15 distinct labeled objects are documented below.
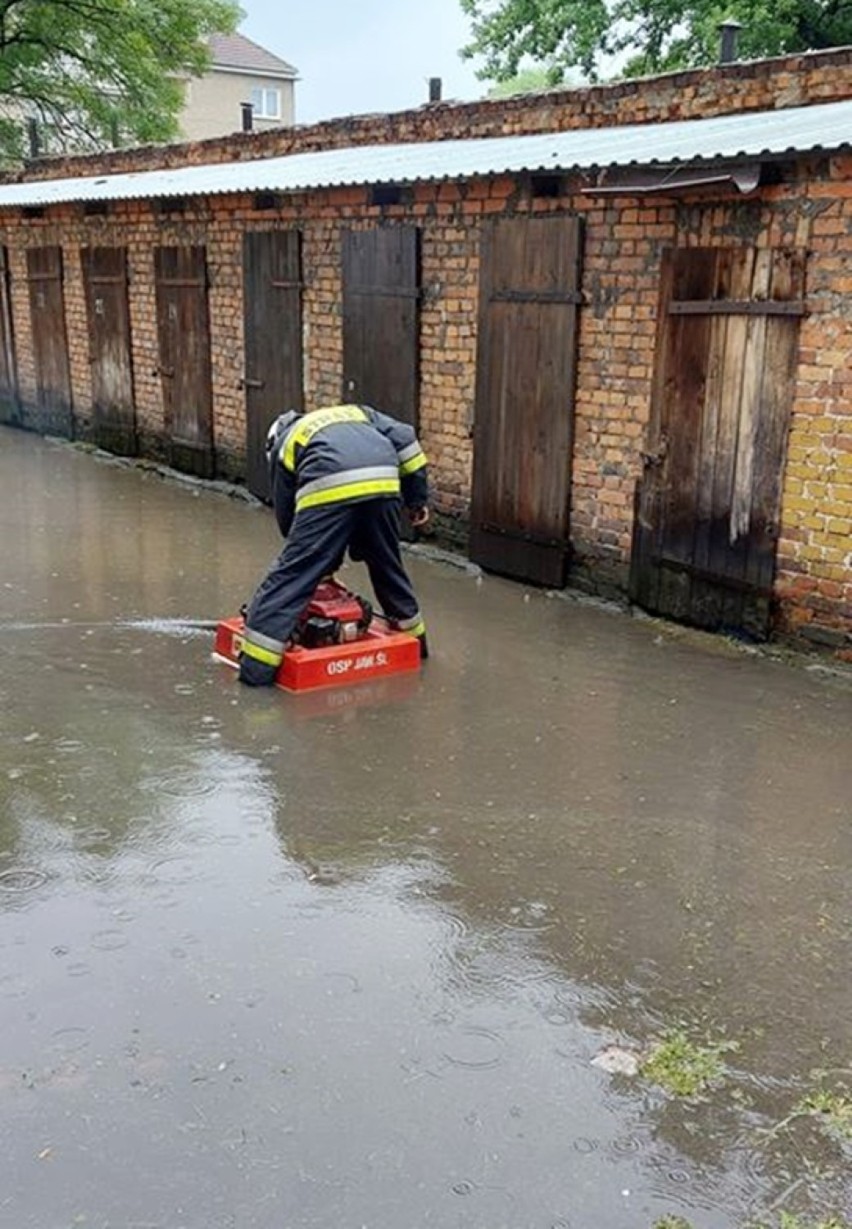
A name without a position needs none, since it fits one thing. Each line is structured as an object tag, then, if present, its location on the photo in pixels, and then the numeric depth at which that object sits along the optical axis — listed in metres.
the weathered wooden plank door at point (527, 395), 7.26
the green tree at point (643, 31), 17.81
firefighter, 5.50
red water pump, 5.77
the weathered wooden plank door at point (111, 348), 12.41
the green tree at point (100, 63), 21.39
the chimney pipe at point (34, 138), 17.86
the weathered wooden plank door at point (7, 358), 14.78
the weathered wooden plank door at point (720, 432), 6.02
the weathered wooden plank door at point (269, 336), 9.77
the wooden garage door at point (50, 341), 13.69
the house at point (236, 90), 39.91
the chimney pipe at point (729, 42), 7.89
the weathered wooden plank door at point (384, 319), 8.45
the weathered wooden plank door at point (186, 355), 11.12
